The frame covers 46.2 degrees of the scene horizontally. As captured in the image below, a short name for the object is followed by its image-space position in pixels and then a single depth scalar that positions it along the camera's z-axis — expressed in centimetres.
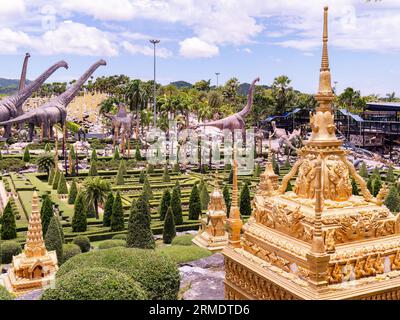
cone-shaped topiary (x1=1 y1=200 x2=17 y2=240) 2580
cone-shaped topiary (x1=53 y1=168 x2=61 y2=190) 4050
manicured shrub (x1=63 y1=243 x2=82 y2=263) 2247
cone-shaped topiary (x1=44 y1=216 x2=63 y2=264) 2123
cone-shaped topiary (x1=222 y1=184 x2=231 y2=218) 3199
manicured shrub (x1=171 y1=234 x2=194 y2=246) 2327
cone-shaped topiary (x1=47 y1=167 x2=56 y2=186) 4297
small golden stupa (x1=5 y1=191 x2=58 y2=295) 1836
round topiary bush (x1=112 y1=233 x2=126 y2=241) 2678
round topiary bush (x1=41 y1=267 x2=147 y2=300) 901
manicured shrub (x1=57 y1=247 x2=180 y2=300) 1181
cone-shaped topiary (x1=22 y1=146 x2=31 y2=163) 5443
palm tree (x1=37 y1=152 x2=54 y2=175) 4650
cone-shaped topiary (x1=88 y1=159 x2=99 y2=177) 4609
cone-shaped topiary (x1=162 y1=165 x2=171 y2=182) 4447
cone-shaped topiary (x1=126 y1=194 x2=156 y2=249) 2091
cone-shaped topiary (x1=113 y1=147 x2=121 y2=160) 5629
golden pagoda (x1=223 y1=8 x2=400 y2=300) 728
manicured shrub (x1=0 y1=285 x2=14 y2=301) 1213
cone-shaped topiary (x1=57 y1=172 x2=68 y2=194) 3766
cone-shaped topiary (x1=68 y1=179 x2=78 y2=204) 3516
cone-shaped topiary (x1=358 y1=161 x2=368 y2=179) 4650
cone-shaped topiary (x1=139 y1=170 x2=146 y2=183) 4438
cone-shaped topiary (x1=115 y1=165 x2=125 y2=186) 4303
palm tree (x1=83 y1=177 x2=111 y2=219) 3123
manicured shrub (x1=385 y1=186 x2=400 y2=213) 2939
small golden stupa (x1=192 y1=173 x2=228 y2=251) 2217
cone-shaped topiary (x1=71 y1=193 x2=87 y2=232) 2811
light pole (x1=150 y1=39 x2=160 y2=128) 6809
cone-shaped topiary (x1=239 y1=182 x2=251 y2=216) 3222
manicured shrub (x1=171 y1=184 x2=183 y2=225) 3016
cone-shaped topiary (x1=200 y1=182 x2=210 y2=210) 3423
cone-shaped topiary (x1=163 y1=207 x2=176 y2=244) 2612
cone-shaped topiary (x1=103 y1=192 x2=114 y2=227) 2948
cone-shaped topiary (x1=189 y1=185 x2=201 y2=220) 3134
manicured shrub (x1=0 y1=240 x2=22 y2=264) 2377
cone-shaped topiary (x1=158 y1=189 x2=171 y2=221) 3102
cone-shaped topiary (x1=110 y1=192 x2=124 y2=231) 2841
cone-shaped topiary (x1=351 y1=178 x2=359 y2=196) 3164
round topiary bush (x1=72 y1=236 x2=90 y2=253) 2495
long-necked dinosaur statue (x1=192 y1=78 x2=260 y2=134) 6115
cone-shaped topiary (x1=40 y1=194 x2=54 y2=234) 2575
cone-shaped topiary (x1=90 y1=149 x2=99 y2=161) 5294
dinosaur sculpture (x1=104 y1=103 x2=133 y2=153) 6419
